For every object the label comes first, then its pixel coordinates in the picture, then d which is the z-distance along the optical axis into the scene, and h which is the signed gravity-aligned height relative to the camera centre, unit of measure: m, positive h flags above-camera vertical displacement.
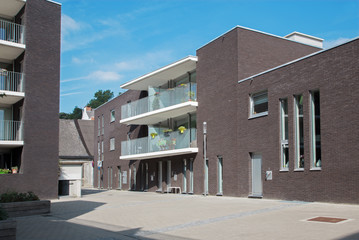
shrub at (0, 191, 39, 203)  15.56 -1.31
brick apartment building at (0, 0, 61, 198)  23.00 +3.93
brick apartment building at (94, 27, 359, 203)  15.81 +2.03
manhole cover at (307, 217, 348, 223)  10.85 -1.51
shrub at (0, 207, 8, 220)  9.14 -1.15
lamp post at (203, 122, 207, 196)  23.67 +0.30
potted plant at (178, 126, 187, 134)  26.16 +2.08
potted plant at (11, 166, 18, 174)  23.16 -0.35
